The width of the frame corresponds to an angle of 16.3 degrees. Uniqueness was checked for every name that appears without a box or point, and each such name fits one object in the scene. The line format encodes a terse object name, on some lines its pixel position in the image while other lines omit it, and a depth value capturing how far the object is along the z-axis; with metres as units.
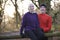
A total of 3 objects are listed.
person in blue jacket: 5.79
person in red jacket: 6.04
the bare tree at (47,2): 11.04
